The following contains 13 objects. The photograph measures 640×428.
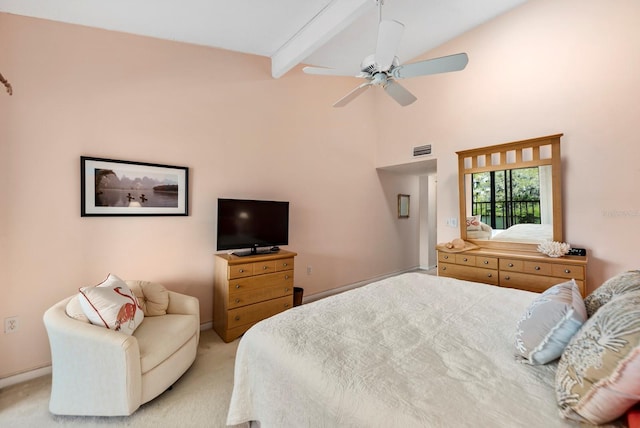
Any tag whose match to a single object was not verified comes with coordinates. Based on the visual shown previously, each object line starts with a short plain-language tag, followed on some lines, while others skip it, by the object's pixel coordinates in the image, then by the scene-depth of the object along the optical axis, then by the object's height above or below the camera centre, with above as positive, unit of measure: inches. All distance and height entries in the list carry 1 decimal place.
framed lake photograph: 91.0 +11.2
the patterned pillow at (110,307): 69.6 -24.0
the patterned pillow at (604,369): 29.0 -18.3
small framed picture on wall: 203.3 +7.7
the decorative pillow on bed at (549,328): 41.8 -18.6
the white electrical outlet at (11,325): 80.1 -32.1
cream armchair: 64.0 -37.2
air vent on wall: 150.8 +37.9
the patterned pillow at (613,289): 46.8 -13.7
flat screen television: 112.7 -3.7
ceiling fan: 67.0 +42.5
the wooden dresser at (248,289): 105.4 -30.7
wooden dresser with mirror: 103.3 -0.9
